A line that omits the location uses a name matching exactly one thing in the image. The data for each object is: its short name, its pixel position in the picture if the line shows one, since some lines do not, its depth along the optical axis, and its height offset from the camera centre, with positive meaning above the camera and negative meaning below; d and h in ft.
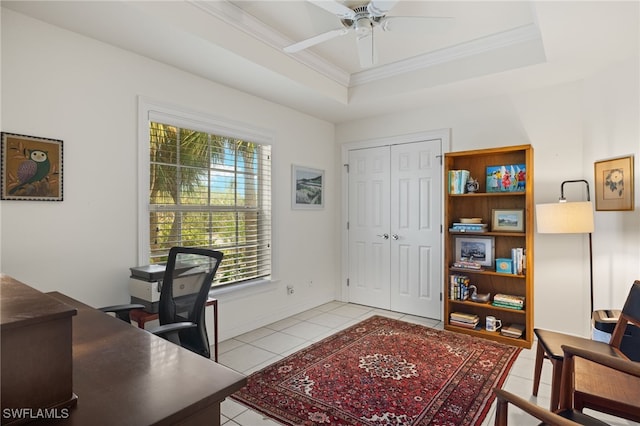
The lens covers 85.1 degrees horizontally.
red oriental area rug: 7.15 -4.11
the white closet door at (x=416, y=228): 13.56 -0.64
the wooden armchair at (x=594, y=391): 4.66 -2.77
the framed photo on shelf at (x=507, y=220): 11.49 -0.27
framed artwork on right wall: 8.97 +0.77
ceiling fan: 6.79 +4.05
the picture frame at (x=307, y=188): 14.06 +1.04
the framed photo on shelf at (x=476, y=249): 12.11 -1.32
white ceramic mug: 11.59 -3.72
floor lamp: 9.20 -0.14
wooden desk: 2.77 -1.56
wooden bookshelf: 10.80 -0.84
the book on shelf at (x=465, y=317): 11.99 -3.66
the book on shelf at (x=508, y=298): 11.18 -2.82
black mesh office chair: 6.61 -1.64
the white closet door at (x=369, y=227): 14.89 -0.65
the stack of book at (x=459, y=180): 12.09 +1.12
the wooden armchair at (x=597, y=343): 6.45 -2.64
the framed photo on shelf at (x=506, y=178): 11.42 +1.16
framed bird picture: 6.94 +0.95
